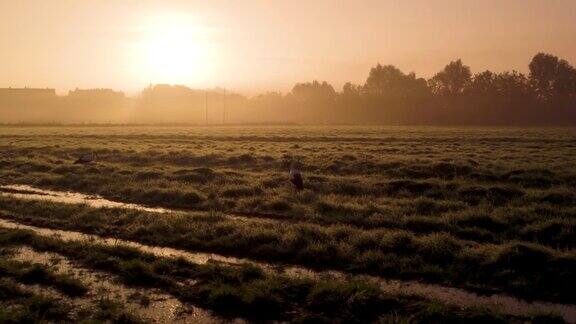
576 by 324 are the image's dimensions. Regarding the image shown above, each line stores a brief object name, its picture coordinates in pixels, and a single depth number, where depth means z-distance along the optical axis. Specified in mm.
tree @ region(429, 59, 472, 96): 132625
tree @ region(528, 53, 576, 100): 125188
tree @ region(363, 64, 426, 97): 137625
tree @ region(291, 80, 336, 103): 159738
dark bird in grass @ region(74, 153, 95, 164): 30453
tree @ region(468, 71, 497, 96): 125000
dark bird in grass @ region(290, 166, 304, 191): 20109
